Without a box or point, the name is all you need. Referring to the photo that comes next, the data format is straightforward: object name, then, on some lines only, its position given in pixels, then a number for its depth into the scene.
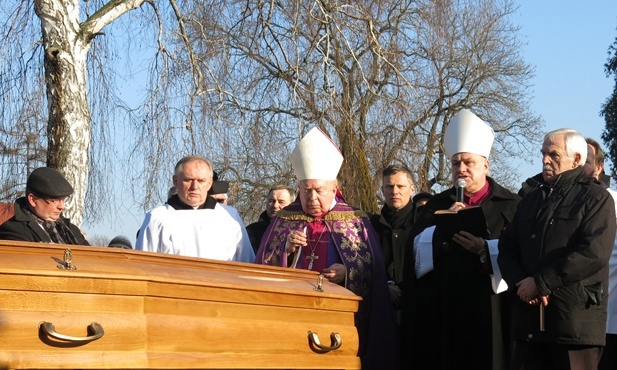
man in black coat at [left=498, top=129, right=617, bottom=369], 5.30
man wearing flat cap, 6.07
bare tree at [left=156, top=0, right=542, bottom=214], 10.37
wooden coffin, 3.46
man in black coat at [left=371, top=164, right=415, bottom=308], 7.89
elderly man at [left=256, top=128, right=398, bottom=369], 6.46
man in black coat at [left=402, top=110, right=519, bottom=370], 6.37
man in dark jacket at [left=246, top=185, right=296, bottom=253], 8.92
